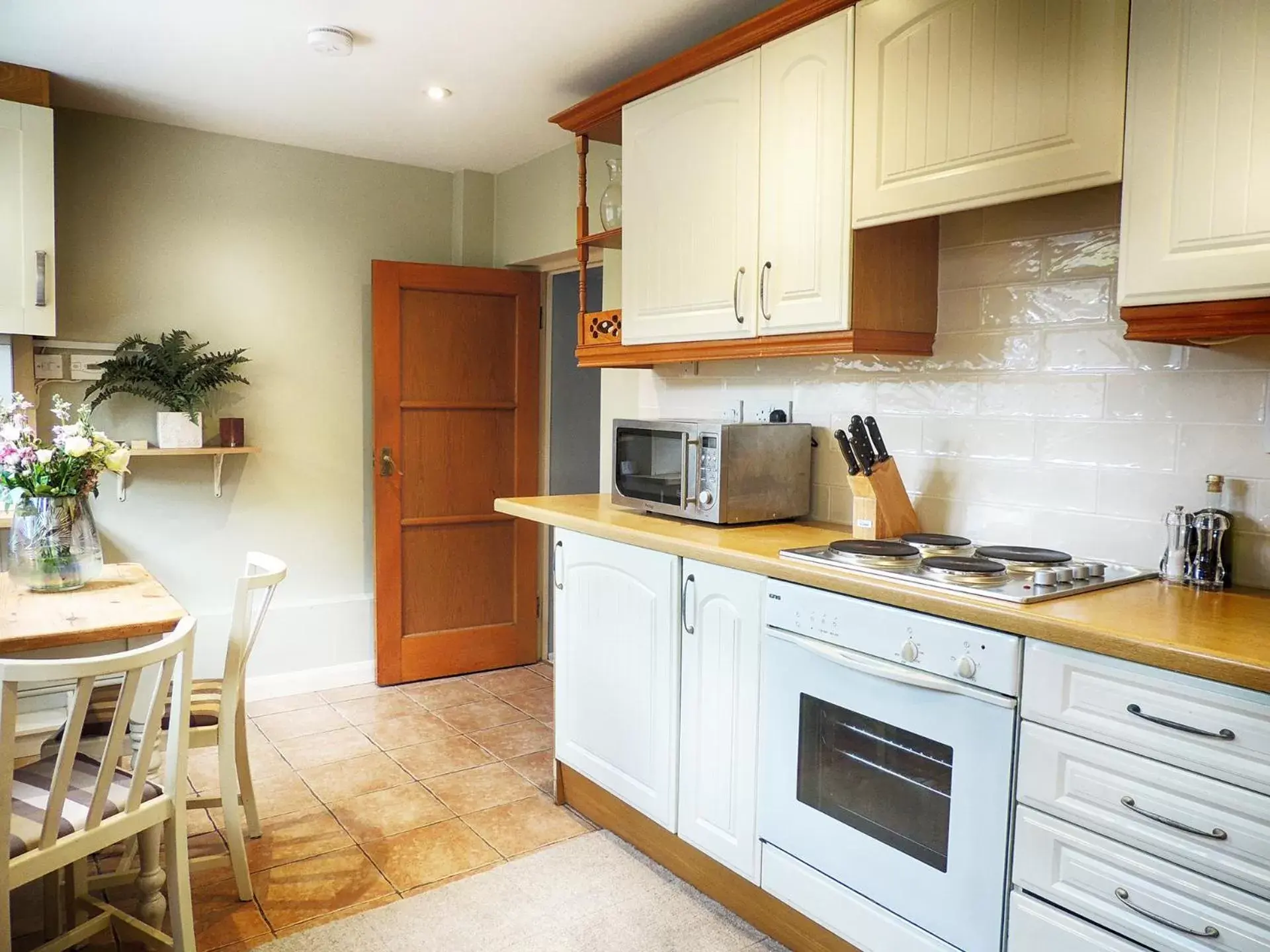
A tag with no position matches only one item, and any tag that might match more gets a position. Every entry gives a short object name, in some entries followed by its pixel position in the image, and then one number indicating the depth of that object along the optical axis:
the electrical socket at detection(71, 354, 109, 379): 3.55
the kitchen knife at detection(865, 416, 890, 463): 2.29
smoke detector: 2.78
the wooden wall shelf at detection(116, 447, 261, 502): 3.58
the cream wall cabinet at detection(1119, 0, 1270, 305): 1.51
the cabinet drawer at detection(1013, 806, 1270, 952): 1.33
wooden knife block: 2.29
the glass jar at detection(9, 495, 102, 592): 2.28
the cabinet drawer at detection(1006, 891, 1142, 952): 1.48
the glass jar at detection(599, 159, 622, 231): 3.12
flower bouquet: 2.27
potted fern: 3.54
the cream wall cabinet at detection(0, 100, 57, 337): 3.08
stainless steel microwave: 2.51
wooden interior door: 4.13
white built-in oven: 1.63
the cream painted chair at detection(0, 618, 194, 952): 1.59
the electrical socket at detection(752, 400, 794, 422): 2.84
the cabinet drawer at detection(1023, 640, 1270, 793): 1.30
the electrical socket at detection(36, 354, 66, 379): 3.48
